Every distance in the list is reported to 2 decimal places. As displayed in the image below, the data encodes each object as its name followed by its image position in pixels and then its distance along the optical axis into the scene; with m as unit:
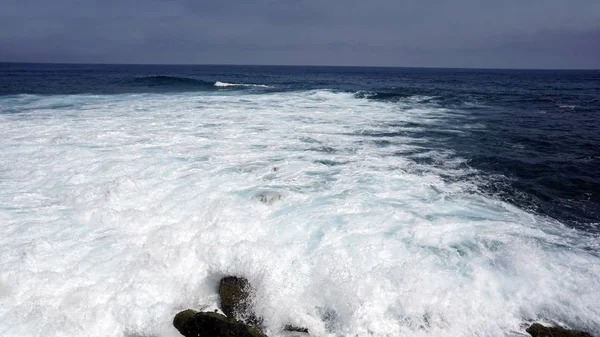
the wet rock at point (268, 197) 9.44
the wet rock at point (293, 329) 5.50
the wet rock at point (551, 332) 5.24
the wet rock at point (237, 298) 5.78
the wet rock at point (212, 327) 5.01
